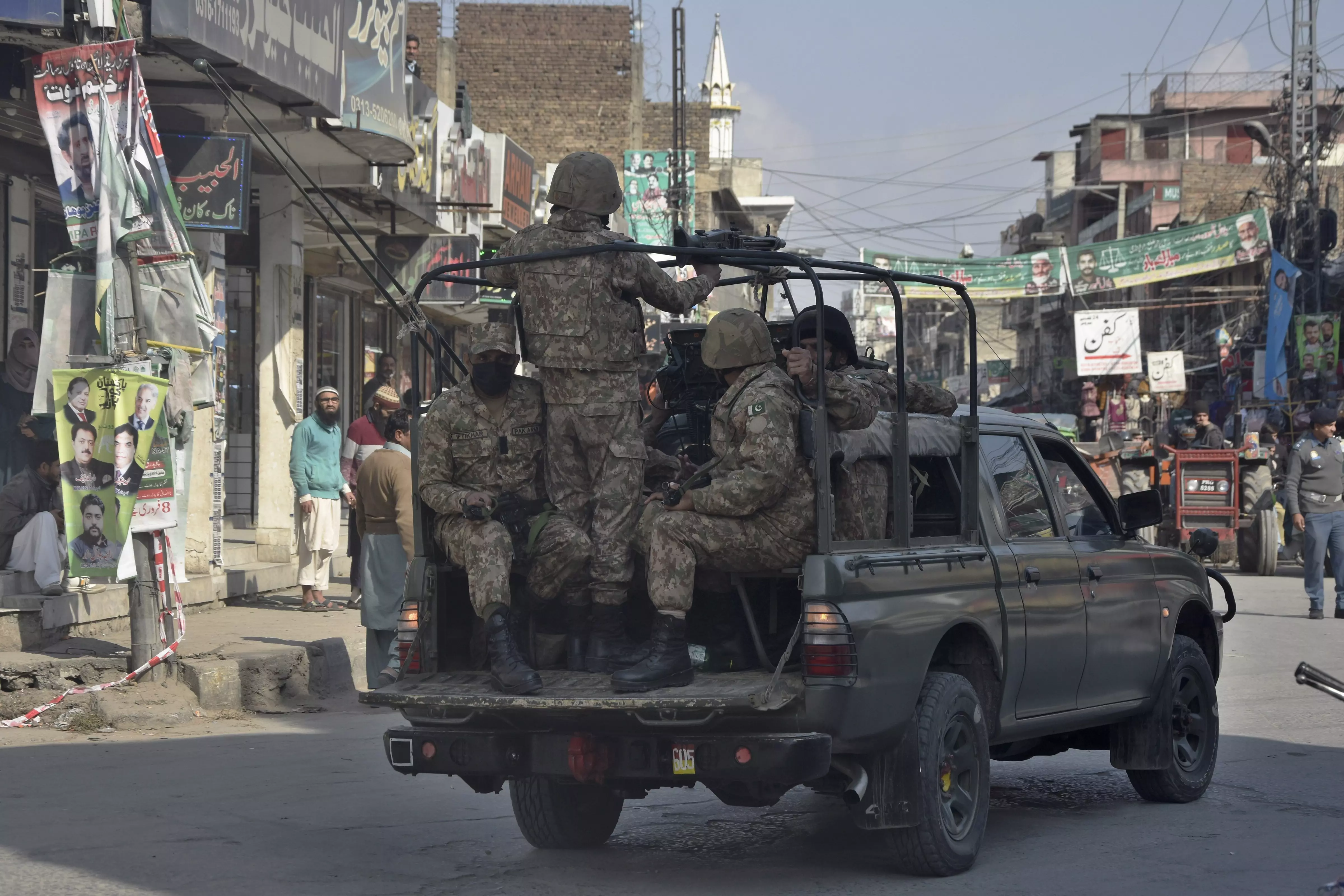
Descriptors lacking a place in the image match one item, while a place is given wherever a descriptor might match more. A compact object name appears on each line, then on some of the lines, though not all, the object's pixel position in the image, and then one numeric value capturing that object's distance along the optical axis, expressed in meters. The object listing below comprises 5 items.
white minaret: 80.19
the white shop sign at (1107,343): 41.47
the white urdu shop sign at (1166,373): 39.50
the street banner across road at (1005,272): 37.84
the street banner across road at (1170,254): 36.06
